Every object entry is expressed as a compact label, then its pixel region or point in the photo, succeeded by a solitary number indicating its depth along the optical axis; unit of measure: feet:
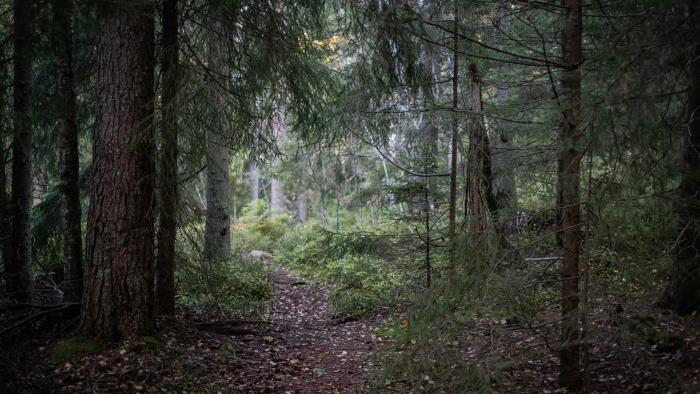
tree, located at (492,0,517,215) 18.70
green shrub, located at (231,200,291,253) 60.03
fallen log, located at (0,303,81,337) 19.69
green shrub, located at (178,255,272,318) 24.59
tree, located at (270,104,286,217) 84.69
